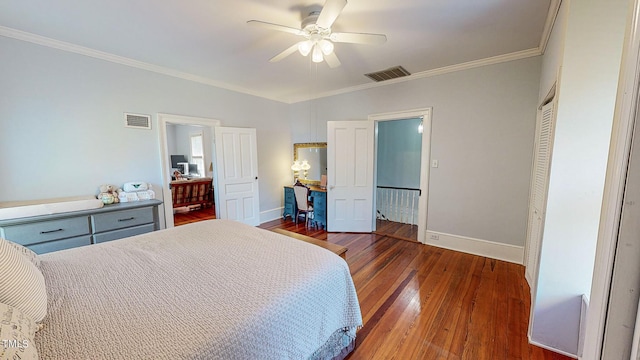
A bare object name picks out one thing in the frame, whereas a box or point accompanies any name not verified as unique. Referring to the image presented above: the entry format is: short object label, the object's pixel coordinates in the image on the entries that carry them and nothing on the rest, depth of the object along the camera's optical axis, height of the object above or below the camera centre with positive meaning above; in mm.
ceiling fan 1698 +1005
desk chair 4224 -821
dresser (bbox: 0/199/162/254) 2035 -683
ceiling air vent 3127 +1204
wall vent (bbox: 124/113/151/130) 2883 +478
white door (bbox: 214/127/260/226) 3799 -294
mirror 4637 -9
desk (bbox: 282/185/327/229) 4188 -888
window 6902 +179
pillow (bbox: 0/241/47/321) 808 -486
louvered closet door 2029 -269
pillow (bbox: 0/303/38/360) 603 -514
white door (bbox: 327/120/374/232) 3863 -316
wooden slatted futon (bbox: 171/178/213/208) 5090 -809
